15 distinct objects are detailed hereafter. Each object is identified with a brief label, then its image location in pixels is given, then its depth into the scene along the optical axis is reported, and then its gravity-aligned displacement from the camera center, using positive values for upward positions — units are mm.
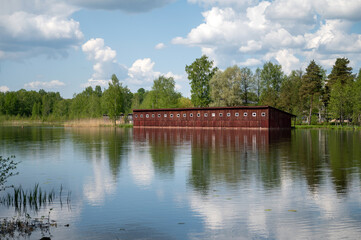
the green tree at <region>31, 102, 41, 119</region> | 149688 +5171
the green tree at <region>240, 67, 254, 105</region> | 114000 +10634
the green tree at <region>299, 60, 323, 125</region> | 95438 +8901
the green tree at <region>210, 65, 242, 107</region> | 95000 +8072
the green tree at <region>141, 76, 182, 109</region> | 120162 +9626
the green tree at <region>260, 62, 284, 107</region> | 123781 +14449
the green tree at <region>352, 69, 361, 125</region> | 79500 +3111
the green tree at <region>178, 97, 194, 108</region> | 130600 +6569
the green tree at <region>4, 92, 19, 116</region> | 160500 +8863
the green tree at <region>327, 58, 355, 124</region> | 83125 +4327
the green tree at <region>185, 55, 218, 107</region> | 101631 +11745
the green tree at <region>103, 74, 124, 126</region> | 100812 +6391
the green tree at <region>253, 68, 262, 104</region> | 123438 +11761
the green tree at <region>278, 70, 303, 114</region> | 99625 +5073
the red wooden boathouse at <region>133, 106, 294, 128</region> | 66725 +199
